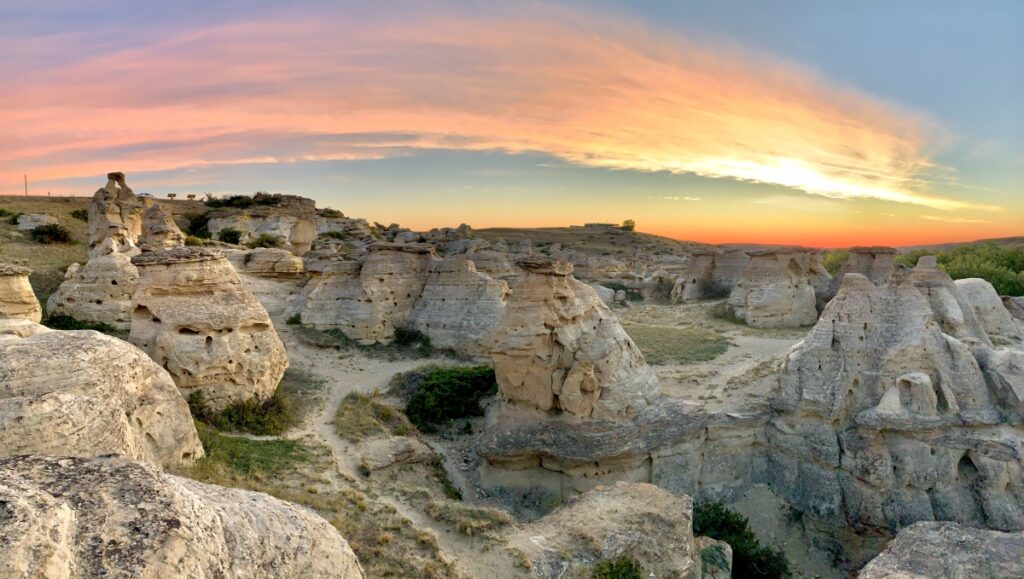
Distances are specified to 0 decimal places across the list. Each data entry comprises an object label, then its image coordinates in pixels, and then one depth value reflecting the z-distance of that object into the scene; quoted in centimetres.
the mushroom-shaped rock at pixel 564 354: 1278
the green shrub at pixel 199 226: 4911
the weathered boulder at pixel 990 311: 1808
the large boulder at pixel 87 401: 694
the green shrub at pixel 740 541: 1110
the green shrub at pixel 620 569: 811
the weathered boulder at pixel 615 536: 834
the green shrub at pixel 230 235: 4434
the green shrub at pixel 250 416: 1216
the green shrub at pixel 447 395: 1647
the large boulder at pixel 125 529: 315
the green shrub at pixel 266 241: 4214
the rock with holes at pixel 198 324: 1218
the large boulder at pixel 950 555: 824
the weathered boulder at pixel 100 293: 1639
